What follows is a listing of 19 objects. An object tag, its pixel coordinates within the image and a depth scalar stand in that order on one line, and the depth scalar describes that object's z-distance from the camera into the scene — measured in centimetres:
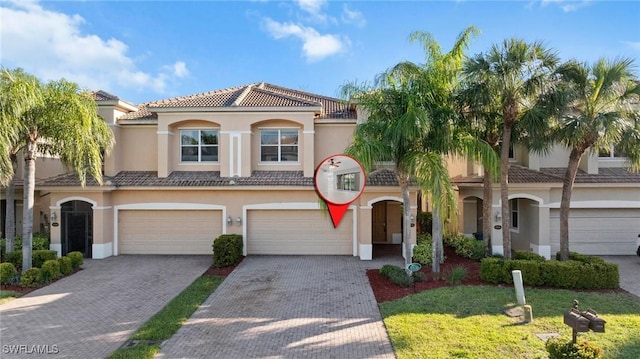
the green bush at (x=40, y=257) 1240
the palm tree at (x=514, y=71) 1093
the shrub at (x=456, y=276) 1087
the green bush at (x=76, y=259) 1290
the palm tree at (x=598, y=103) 1082
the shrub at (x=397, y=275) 1063
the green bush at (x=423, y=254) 1330
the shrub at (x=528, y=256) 1167
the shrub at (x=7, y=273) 1110
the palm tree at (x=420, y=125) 1002
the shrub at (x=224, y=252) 1358
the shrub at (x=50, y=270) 1152
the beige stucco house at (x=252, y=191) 1502
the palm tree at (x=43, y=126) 1063
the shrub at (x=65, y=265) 1225
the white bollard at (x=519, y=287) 898
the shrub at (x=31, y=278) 1116
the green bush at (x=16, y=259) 1245
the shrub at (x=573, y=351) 540
